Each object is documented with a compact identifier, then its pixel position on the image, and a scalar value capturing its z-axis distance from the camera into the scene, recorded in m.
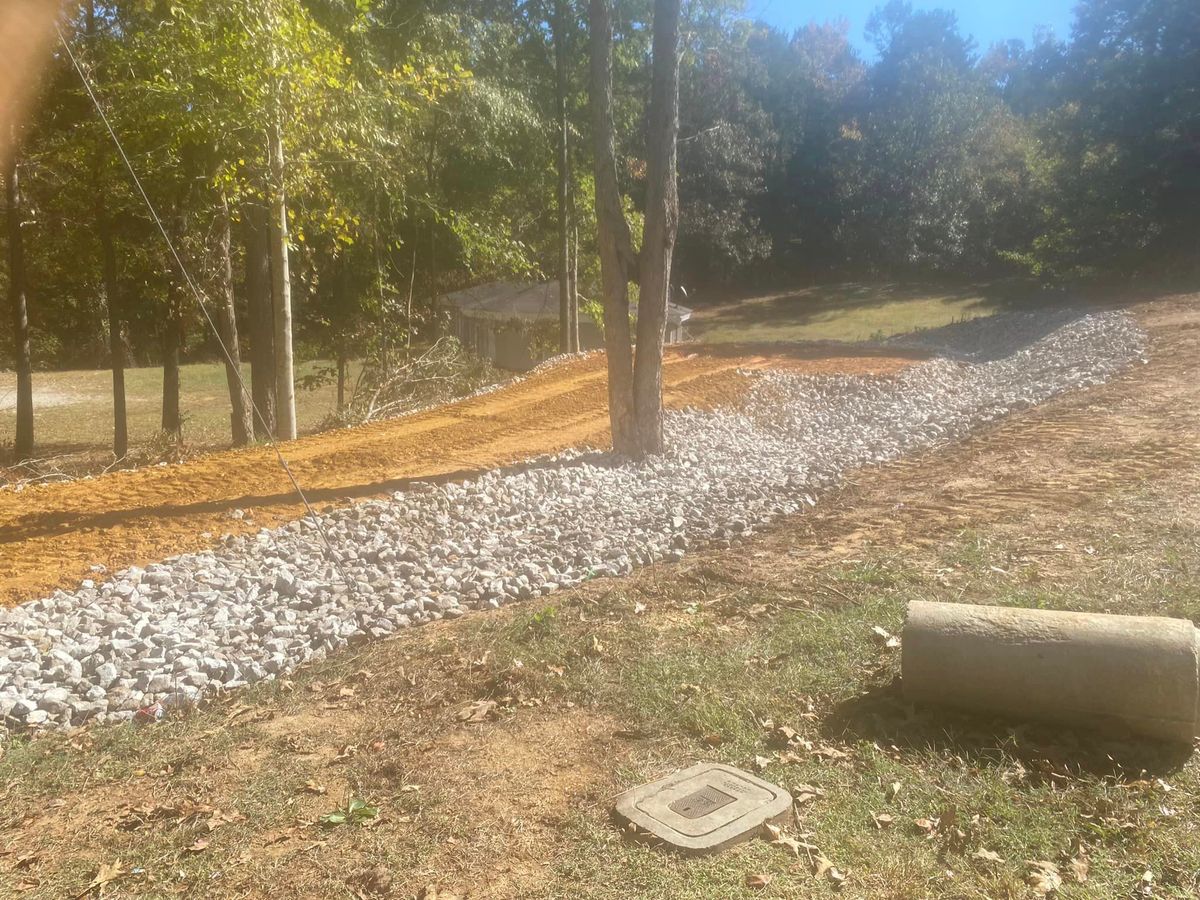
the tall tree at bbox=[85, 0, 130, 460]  18.33
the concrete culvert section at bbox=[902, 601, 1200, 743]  4.64
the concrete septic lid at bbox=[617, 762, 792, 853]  4.08
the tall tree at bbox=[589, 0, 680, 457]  11.09
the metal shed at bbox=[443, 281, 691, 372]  32.22
